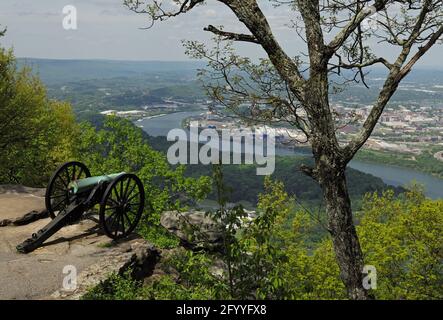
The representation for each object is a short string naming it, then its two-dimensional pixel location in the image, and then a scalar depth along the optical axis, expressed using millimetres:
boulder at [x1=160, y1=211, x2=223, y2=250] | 12797
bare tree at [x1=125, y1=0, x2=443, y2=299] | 6691
